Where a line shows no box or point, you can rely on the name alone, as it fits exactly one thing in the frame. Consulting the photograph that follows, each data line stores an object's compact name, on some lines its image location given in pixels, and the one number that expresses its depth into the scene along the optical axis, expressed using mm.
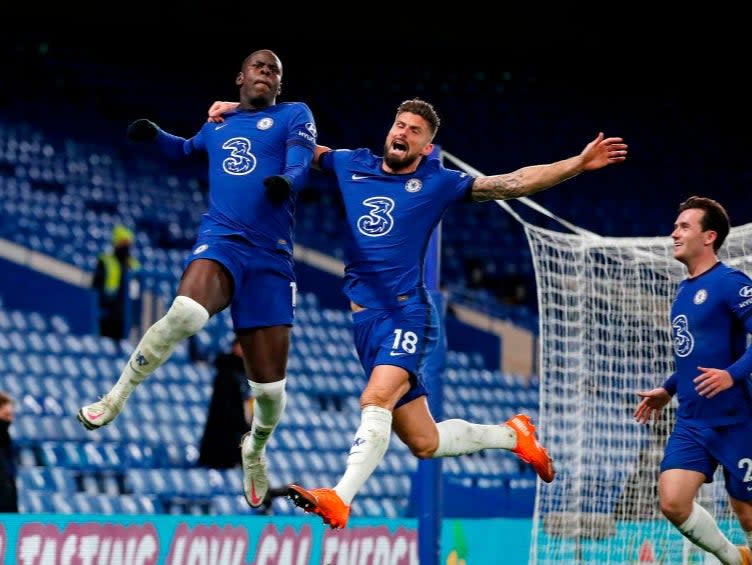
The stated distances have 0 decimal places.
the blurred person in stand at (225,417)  23672
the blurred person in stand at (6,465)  18531
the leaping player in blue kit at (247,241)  13508
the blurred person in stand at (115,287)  29656
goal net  19594
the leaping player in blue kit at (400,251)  13484
